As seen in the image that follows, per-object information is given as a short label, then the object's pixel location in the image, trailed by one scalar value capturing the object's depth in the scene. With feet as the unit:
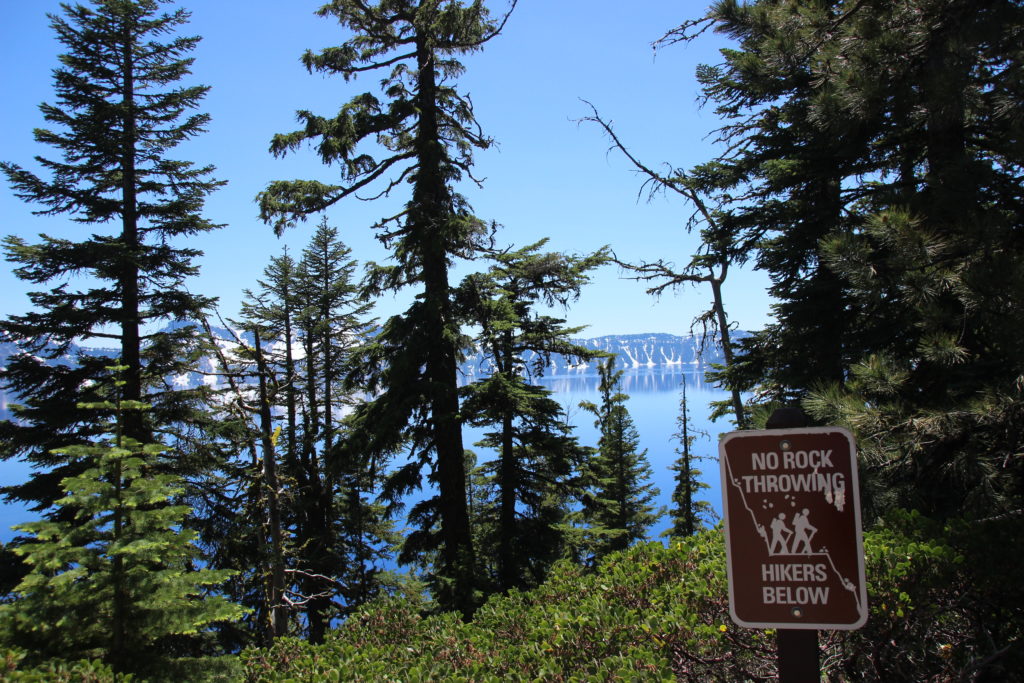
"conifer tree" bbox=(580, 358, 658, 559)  89.90
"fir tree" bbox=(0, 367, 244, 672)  17.67
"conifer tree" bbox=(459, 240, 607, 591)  46.91
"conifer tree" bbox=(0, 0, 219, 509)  40.16
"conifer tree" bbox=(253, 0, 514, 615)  40.34
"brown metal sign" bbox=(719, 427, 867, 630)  6.18
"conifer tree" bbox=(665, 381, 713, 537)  88.79
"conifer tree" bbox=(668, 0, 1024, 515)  14.60
